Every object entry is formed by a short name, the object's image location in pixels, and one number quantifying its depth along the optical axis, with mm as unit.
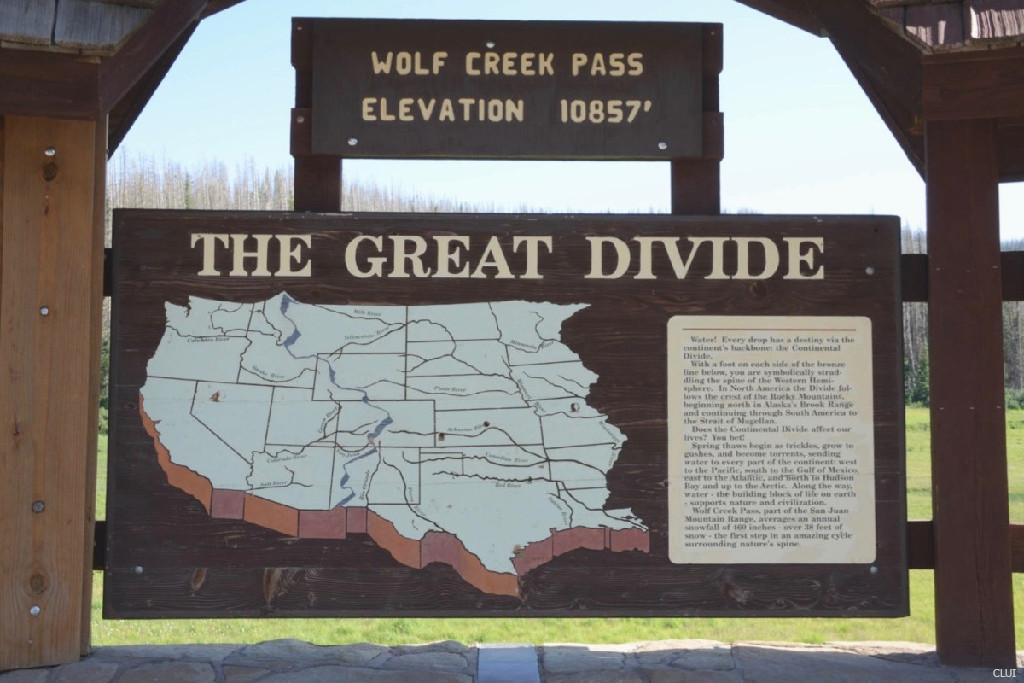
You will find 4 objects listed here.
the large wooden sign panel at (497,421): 3670
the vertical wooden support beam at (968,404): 3621
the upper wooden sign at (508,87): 3945
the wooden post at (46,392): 3541
